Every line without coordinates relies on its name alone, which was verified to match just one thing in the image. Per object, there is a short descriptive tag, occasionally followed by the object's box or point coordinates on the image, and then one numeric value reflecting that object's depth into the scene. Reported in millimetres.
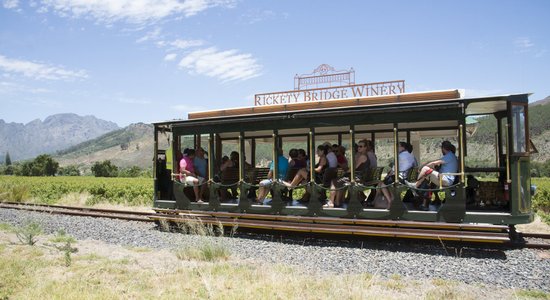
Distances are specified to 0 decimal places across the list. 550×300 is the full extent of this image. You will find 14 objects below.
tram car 8086
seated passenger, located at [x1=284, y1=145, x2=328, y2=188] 9656
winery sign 9462
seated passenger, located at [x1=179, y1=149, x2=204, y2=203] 11172
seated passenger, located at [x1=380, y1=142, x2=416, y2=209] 8828
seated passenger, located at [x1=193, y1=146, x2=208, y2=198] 11539
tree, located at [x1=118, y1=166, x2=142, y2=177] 57566
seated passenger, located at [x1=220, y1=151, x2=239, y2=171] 11384
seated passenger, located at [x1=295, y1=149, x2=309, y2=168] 10211
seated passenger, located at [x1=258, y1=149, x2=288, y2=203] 10180
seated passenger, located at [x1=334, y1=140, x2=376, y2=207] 9306
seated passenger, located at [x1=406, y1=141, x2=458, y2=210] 8312
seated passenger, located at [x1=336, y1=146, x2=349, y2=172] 10234
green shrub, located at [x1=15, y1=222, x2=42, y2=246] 8750
